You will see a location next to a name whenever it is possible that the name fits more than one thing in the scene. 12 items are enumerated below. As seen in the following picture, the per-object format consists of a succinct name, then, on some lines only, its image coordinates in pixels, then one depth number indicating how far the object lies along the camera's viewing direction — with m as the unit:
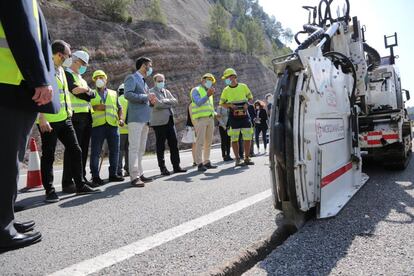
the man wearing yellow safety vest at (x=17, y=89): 2.12
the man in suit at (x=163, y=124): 5.99
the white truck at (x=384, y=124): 4.84
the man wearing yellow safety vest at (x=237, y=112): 6.66
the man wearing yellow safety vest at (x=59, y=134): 3.94
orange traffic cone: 5.33
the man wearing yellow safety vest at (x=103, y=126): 5.23
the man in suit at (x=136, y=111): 4.90
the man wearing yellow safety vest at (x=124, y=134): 6.74
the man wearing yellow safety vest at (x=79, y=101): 4.59
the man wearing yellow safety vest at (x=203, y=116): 6.48
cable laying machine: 2.35
